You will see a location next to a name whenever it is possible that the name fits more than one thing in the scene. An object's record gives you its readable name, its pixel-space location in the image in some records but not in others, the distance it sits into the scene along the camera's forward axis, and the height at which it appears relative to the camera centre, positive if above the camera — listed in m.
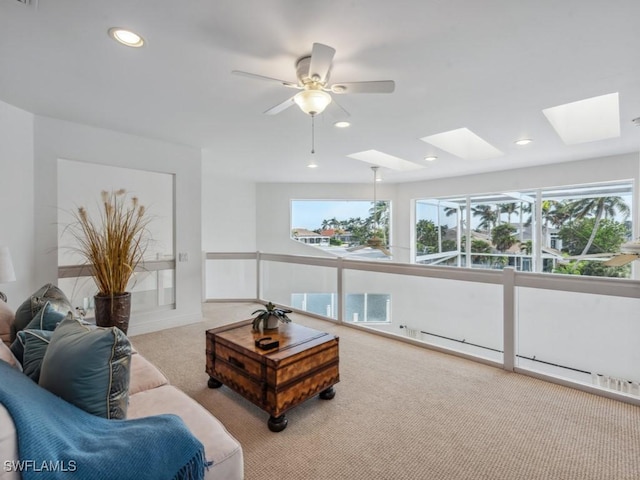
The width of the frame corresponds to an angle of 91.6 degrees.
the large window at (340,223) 7.39 +0.39
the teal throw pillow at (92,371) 1.14 -0.50
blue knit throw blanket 0.80 -0.62
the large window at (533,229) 4.93 +0.21
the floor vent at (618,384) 2.52 -1.18
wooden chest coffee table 2.03 -0.90
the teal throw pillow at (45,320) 1.71 -0.46
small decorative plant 2.50 -0.63
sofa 0.77 -0.80
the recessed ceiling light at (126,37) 1.83 +1.23
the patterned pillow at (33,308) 1.89 -0.44
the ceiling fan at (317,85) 1.87 +1.00
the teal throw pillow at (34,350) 1.35 -0.51
